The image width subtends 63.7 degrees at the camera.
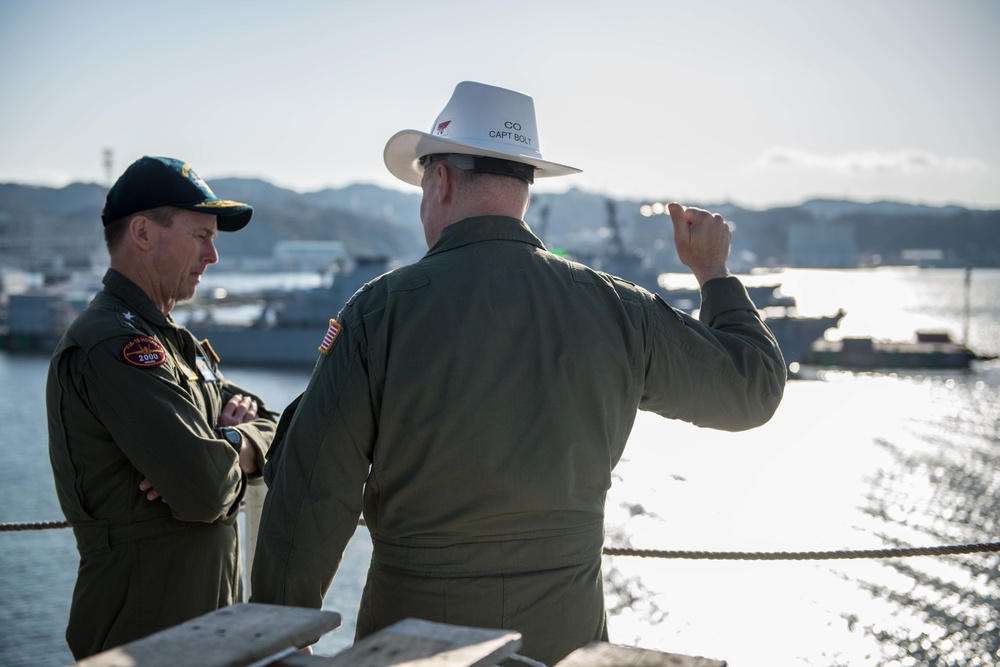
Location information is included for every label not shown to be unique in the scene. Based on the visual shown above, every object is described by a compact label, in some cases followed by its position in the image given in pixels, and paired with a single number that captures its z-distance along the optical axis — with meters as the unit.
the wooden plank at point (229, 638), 0.89
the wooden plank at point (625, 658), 0.94
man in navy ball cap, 1.67
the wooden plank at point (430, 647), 0.88
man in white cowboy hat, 1.32
